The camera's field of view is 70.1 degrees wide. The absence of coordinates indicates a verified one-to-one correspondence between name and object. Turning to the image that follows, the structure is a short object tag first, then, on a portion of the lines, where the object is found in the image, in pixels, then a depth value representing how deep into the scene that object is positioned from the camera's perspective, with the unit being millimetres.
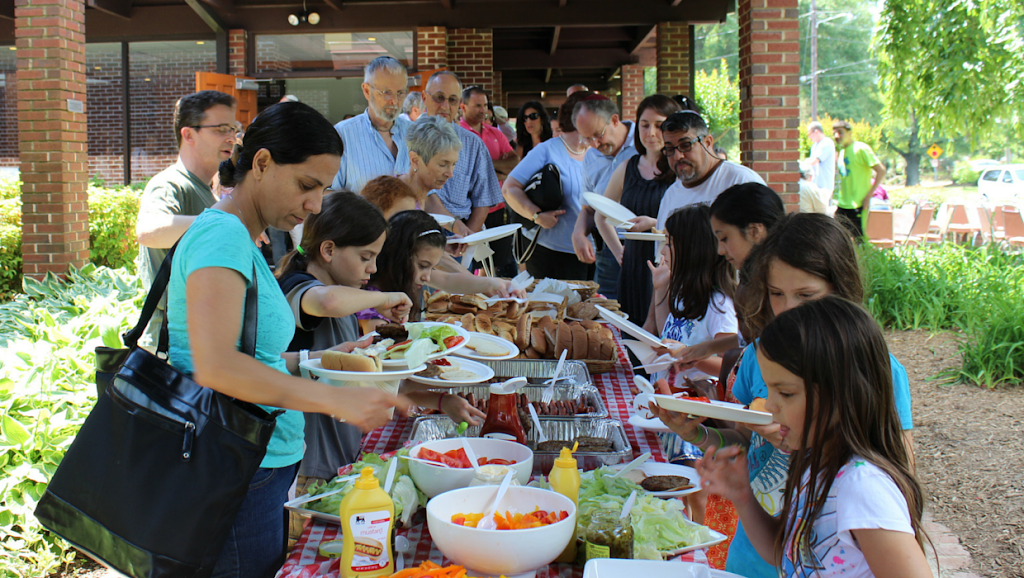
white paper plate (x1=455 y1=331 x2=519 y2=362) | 2541
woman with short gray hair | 3910
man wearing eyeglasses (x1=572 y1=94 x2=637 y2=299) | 5012
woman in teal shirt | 1415
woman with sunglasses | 7730
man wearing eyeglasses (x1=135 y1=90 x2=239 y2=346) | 3021
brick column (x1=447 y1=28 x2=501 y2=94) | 10773
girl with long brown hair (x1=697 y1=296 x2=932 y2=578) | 1273
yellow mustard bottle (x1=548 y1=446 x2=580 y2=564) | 1604
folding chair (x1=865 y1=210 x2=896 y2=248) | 11375
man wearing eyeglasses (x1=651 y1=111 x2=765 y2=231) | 3705
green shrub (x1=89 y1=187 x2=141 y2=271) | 8359
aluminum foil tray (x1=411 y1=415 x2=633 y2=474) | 2139
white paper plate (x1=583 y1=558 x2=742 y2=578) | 1303
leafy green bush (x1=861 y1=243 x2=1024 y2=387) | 5656
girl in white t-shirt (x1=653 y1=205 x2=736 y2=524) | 2980
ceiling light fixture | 10441
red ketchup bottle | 2033
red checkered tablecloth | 1452
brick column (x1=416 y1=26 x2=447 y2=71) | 10578
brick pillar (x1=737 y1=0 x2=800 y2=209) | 7027
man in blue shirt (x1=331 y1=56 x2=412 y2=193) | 4387
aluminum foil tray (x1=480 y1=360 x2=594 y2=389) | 2998
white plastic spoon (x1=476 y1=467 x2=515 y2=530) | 1429
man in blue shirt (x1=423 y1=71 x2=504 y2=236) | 5094
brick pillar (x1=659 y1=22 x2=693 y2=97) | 11352
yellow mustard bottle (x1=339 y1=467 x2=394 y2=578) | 1358
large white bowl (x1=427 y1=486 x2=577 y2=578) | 1325
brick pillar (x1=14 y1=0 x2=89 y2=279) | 6785
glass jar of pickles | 1434
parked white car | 19516
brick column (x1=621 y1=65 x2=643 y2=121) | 16031
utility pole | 31872
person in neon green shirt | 9711
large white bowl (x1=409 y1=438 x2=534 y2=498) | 1657
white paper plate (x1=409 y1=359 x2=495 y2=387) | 2098
